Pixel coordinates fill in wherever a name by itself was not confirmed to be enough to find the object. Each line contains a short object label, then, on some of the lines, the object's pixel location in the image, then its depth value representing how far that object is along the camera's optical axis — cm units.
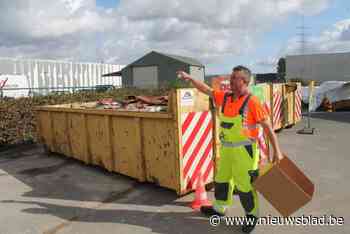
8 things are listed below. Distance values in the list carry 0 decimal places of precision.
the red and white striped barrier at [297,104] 1266
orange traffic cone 472
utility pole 1081
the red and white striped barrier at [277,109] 1041
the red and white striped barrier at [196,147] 504
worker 382
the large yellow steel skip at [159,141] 500
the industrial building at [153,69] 4416
